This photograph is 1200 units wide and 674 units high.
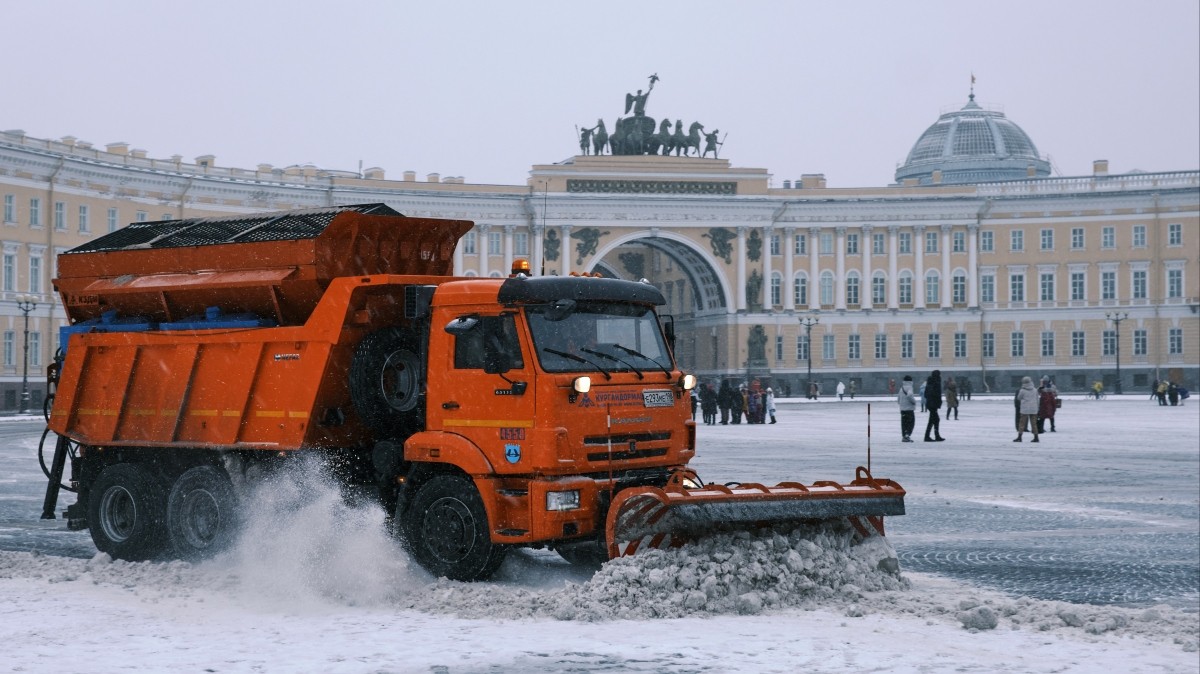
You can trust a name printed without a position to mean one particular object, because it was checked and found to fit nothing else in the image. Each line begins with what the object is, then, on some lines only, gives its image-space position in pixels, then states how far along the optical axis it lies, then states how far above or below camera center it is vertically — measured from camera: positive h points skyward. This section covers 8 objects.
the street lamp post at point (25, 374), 55.34 +1.05
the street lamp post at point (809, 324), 78.93 +4.59
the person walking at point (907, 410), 31.59 -0.07
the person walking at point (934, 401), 31.42 +0.12
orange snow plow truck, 10.76 +0.04
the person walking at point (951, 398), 44.78 +0.27
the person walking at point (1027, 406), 31.31 +0.03
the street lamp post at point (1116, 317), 82.62 +5.08
